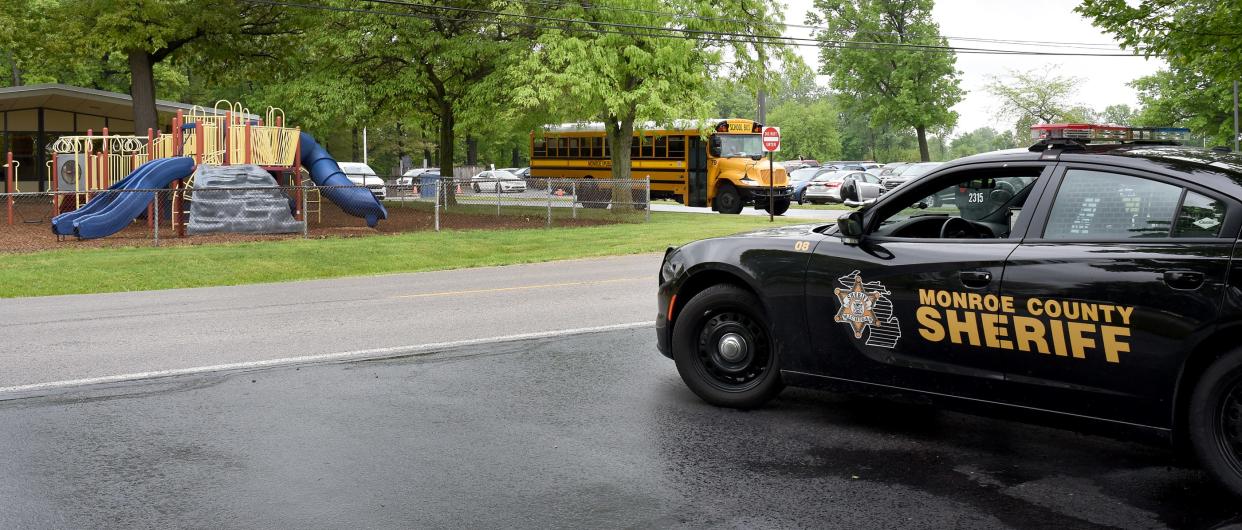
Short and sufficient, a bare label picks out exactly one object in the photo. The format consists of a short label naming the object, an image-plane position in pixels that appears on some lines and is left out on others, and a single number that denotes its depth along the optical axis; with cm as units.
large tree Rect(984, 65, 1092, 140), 8250
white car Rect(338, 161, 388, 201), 4038
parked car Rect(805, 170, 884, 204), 3691
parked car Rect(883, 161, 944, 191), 3558
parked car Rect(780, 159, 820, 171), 5491
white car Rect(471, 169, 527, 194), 2713
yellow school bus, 3406
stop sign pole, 2777
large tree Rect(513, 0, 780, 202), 2822
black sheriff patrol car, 480
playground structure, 2109
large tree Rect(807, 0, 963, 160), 6328
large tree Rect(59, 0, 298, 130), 2842
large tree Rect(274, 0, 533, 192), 3000
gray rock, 2192
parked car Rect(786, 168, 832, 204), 3873
